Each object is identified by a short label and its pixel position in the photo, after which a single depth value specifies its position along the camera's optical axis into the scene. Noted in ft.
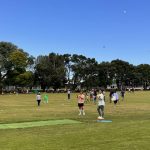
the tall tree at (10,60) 233.50
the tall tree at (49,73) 271.76
